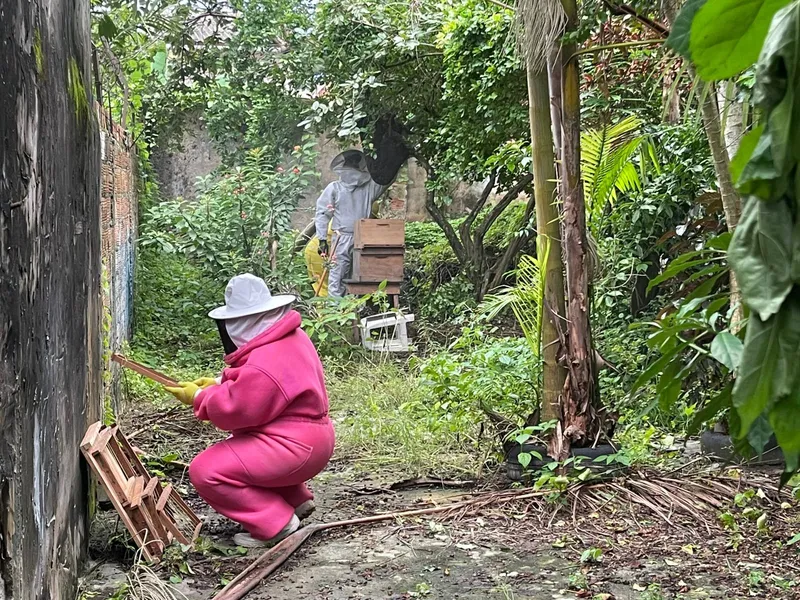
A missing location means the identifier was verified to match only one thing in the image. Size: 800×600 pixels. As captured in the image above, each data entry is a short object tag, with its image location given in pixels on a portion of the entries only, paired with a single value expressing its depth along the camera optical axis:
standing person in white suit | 11.26
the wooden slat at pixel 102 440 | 3.53
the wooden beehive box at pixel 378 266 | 10.66
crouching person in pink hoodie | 4.01
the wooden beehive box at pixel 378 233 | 10.56
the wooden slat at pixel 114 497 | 3.46
